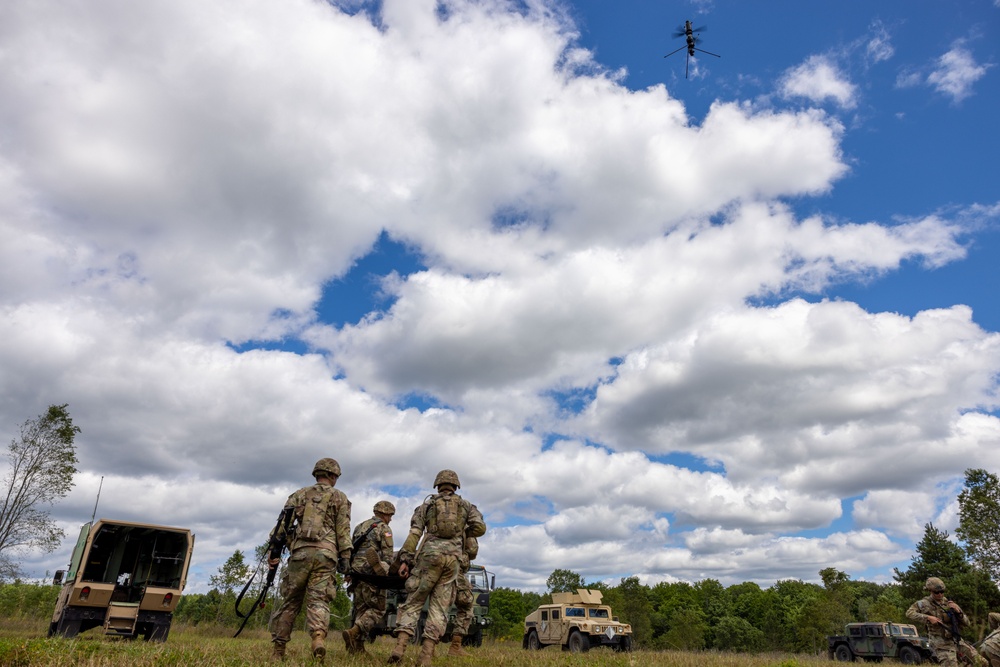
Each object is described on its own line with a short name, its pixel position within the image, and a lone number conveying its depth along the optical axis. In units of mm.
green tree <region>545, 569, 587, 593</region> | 87000
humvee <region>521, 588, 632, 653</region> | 21312
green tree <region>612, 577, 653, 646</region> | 59062
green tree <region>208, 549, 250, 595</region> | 33844
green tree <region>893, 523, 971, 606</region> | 44750
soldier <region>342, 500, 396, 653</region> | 9867
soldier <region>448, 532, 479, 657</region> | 10343
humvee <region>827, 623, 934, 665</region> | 22297
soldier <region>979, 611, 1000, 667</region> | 9000
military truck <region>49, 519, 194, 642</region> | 13430
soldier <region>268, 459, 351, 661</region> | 8219
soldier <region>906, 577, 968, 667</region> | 10789
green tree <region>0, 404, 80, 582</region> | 31156
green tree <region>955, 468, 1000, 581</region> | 40281
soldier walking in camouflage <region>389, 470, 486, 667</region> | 8359
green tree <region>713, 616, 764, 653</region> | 69500
